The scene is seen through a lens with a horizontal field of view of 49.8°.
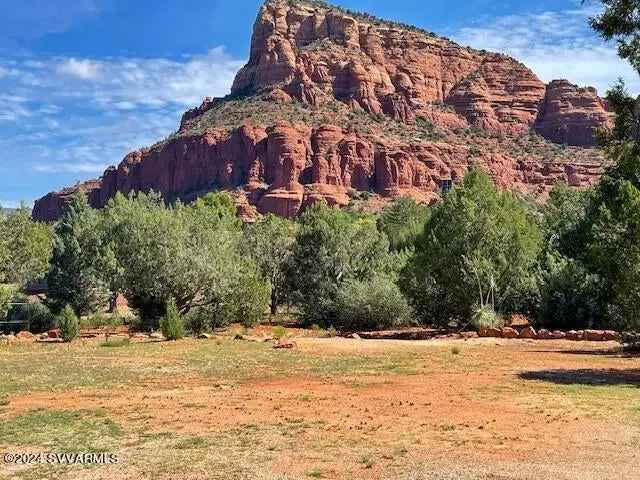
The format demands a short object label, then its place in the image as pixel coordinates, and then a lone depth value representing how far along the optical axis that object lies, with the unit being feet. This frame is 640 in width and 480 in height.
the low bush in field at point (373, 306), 126.41
